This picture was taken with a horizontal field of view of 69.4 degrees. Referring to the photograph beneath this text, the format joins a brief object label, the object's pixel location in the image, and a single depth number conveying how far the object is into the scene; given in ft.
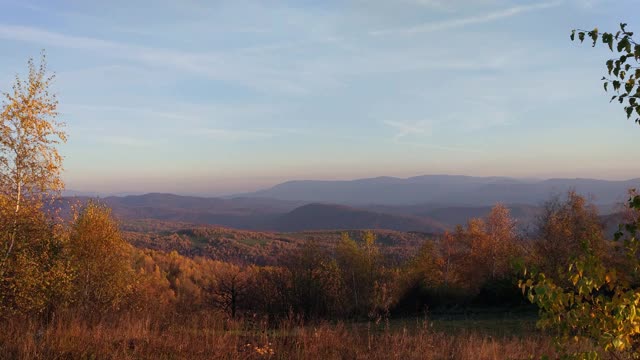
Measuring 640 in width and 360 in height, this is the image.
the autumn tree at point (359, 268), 134.31
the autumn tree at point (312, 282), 97.30
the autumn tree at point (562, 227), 105.81
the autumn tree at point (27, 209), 50.93
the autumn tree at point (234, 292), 91.56
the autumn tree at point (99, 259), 79.15
